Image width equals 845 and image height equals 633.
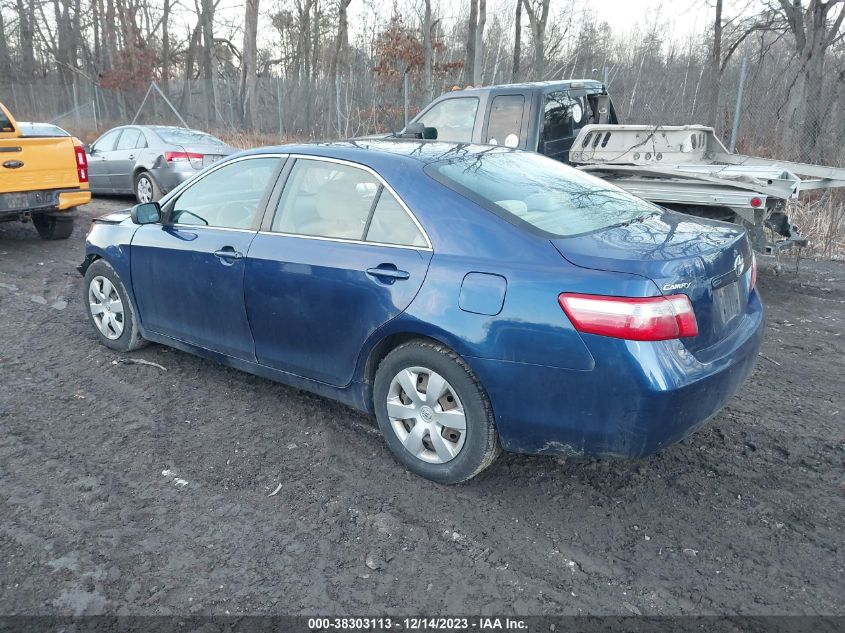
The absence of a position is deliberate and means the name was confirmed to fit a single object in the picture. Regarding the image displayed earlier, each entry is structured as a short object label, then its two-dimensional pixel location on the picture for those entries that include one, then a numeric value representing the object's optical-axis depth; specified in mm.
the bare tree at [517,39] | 24906
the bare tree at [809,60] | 11812
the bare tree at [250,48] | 21359
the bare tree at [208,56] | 24094
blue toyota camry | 2766
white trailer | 5992
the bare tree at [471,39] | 21094
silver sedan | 11289
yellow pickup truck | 7859
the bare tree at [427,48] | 18797
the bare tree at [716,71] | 12974
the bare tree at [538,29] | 23922
